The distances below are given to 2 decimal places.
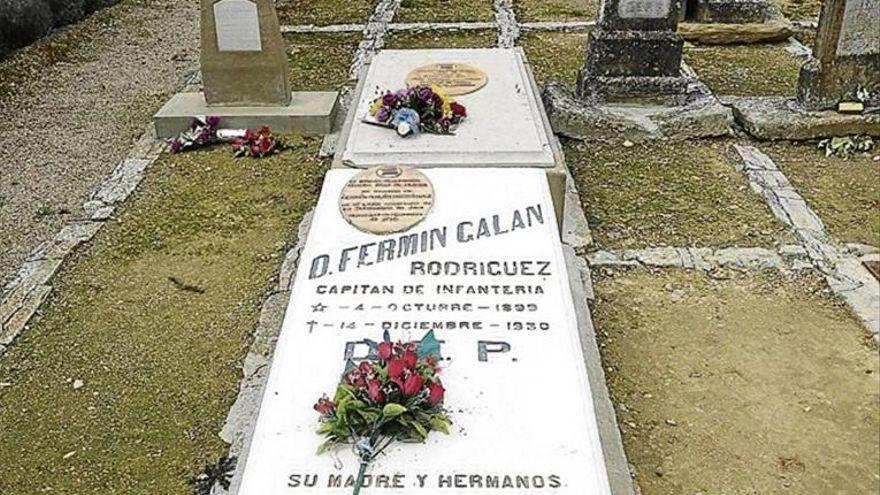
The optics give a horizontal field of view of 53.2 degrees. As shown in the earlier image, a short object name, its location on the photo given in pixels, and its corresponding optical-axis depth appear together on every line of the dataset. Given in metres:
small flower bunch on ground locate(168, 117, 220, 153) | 5.73
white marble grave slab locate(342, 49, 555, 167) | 4.11
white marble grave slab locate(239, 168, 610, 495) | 2.30
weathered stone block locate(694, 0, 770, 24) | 8.11
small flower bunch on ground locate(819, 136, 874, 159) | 5.43
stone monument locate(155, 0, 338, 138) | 5.71
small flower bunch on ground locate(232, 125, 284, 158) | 5.59
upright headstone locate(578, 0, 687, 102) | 5.71
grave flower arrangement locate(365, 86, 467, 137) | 4.34
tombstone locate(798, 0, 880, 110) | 5.44
